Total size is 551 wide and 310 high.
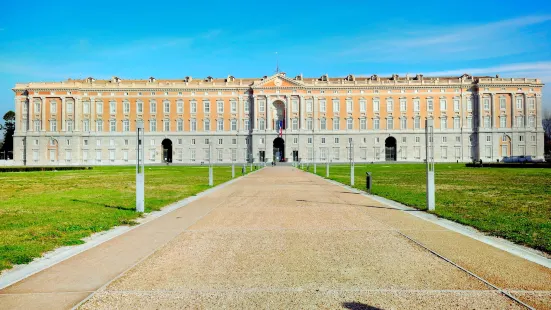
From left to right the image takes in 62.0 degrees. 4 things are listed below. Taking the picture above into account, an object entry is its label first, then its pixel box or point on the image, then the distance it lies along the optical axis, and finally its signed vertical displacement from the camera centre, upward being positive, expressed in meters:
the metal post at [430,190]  15.96 -1.22
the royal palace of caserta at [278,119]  99.62 +8.23
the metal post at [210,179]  29.66 -1.47
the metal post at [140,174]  15.52 -0.60
